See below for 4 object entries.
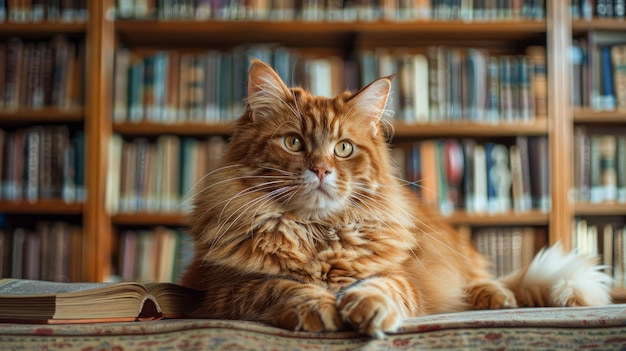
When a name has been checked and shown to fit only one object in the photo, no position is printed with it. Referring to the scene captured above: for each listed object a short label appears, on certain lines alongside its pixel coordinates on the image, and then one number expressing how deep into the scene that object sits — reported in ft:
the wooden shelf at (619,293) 7.73
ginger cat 3.45
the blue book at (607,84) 7.90
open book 3.07
